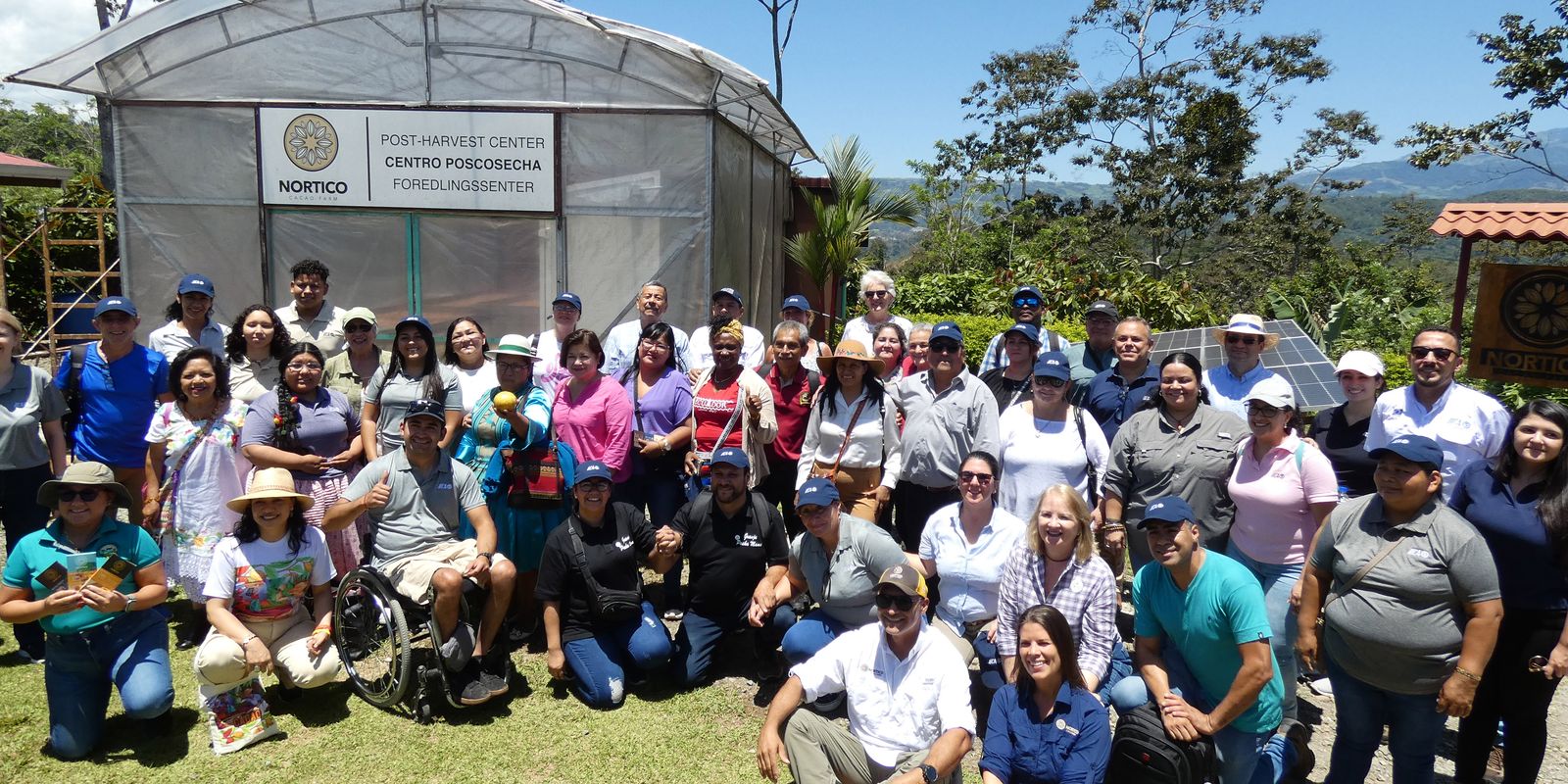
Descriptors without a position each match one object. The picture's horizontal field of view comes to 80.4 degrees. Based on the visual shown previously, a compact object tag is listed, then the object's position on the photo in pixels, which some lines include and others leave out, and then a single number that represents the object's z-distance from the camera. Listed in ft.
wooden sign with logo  21.57
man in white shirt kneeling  11.82
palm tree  49.96
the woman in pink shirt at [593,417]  18.17
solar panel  20.95
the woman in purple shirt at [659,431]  18.88
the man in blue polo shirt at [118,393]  17.94
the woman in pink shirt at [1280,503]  13.71
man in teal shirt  11.62
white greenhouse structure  29.09
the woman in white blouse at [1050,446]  15.98
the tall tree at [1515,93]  57.52
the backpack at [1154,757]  11.61
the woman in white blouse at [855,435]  17.54
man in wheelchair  15.51
